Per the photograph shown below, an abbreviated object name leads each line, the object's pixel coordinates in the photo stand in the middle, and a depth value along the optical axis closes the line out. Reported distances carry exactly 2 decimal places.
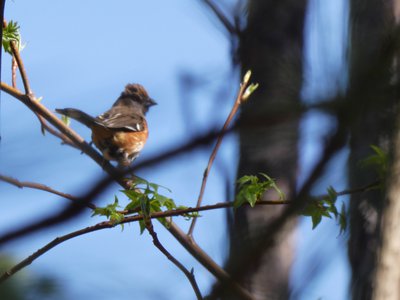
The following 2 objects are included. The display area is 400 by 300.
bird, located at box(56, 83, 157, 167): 11.30
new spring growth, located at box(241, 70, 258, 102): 6.61
